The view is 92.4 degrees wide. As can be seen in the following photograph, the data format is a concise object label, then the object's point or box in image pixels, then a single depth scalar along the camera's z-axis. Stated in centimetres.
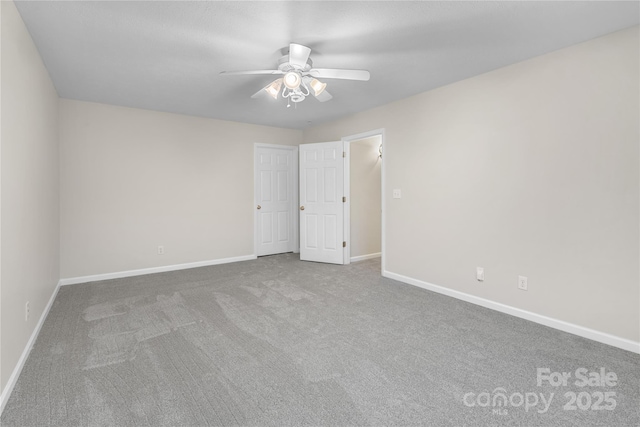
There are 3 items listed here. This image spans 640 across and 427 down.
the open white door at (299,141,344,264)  497
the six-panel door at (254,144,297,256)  551
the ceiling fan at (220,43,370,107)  242
